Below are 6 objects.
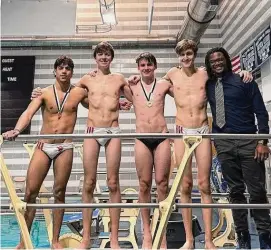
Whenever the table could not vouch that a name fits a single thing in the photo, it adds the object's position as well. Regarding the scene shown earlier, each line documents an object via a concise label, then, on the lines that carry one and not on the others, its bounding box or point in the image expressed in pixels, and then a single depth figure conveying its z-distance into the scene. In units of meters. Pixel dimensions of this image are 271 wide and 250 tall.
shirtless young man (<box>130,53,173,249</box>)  2.96
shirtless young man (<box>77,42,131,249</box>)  2.93
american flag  7.39
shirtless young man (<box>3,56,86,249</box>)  3.03
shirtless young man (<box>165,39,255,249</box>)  2.98
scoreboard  8.72
